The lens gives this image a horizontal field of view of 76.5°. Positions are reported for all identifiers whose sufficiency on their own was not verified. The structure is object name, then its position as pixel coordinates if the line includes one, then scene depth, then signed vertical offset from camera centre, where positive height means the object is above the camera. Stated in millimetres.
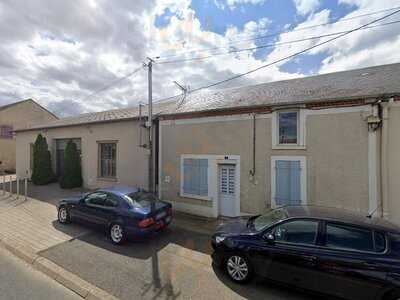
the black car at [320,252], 3619 -1651
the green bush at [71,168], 13568 -1068
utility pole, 9391 +1839
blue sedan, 6332 -1705
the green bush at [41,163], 15164 -863
